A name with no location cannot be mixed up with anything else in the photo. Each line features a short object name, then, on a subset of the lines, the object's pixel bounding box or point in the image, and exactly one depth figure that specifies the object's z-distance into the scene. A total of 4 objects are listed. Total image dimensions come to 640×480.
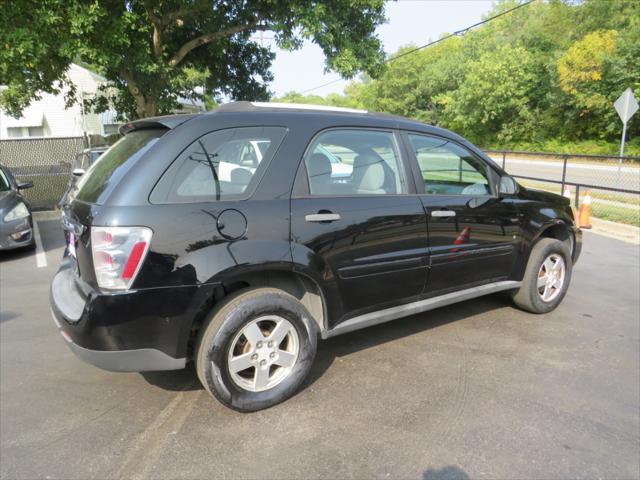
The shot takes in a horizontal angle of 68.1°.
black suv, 2.56
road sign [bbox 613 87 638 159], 12.91
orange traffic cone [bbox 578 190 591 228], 9.19
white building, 22.48
